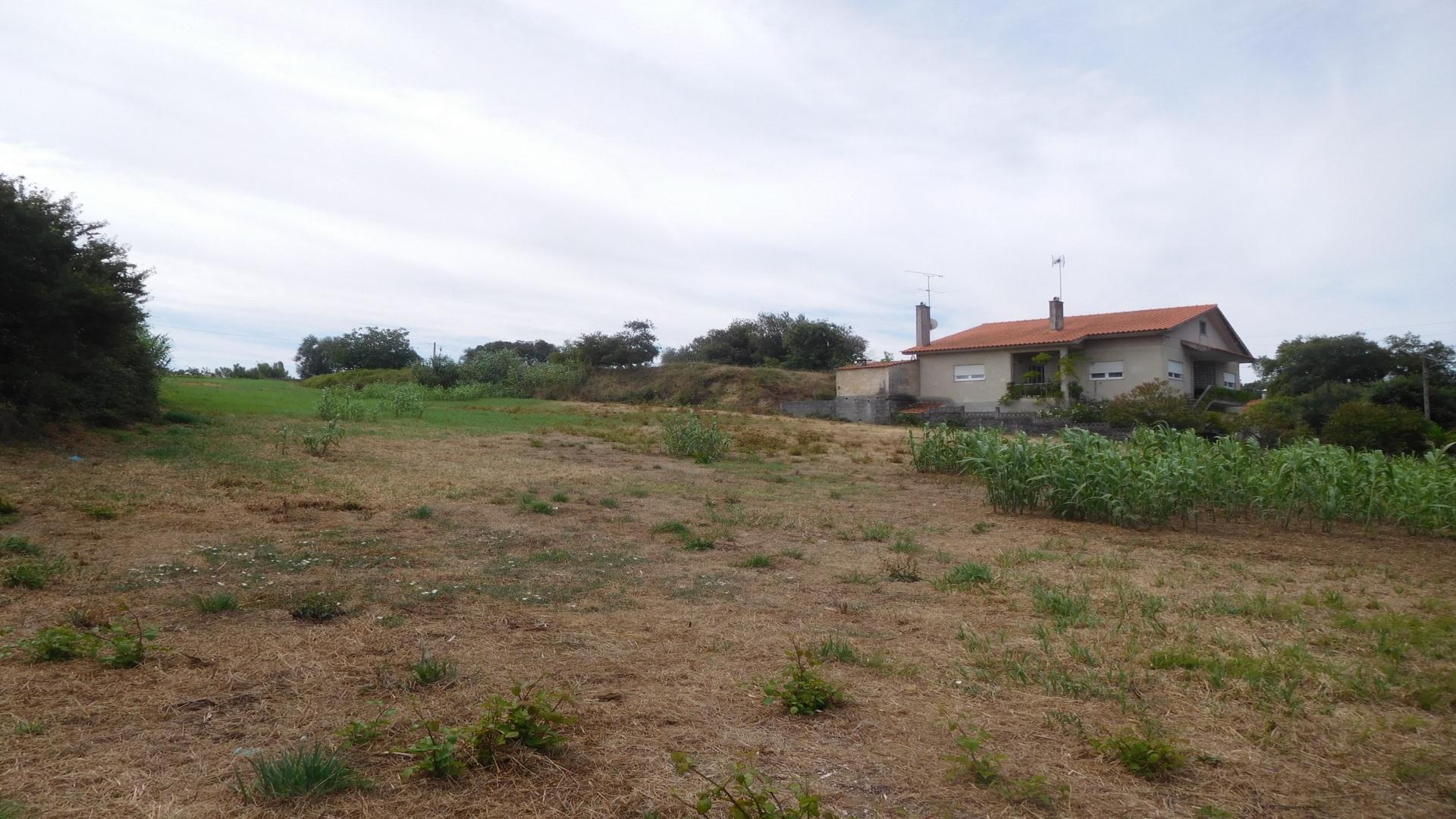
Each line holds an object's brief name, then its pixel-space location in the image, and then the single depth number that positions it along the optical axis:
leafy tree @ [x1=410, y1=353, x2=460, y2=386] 47.00
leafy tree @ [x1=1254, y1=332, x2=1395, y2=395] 36.59
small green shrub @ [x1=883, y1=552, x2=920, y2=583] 6.50
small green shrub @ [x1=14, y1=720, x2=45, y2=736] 3.15
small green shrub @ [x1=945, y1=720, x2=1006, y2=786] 2.92
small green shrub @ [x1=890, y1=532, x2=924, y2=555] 7.60
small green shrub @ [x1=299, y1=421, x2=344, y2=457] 13.46
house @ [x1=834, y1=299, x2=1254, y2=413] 32.44
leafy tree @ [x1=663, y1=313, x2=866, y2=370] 49.03
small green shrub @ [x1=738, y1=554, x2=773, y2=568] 6.88
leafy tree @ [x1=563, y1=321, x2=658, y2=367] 48.16
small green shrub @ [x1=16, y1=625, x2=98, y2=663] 3.91
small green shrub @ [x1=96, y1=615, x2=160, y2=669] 3.87
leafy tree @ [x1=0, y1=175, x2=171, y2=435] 11.32
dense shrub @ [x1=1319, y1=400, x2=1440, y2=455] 19.42
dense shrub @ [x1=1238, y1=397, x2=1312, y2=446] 22.84
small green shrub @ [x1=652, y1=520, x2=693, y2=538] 8.27
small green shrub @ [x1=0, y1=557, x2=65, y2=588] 5.23
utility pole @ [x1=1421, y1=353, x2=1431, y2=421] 29.97
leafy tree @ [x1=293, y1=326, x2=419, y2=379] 62.78
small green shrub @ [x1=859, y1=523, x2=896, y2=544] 8.36
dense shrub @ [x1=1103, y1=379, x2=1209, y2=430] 24.80
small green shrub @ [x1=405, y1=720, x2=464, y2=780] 2.91
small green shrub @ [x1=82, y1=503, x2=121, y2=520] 7.58
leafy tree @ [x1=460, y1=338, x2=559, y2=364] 73.88
